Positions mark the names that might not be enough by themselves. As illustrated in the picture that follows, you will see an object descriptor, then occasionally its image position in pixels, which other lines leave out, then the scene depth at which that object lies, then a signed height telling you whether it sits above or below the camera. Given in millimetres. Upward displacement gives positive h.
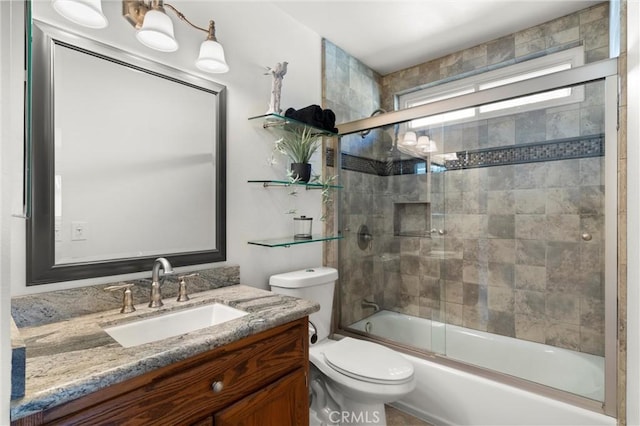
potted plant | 1902 +377
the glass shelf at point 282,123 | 1755 +517
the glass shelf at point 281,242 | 1709 -170
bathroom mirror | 1089 +197
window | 1944 +972
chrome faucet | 1245 -300
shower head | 2352 +588
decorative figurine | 1775 +711
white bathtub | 1562 -930
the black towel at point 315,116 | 1863 +578
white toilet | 1486 -767
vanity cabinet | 742 -502
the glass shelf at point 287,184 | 1762 +167
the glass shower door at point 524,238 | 1868 -181
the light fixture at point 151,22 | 1103 +705
